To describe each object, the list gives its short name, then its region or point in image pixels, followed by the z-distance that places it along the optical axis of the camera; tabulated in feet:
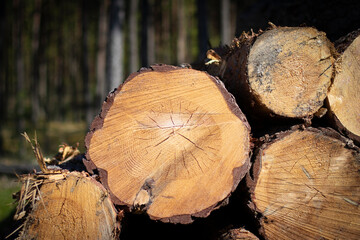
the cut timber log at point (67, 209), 5.59
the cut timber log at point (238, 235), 6.21
